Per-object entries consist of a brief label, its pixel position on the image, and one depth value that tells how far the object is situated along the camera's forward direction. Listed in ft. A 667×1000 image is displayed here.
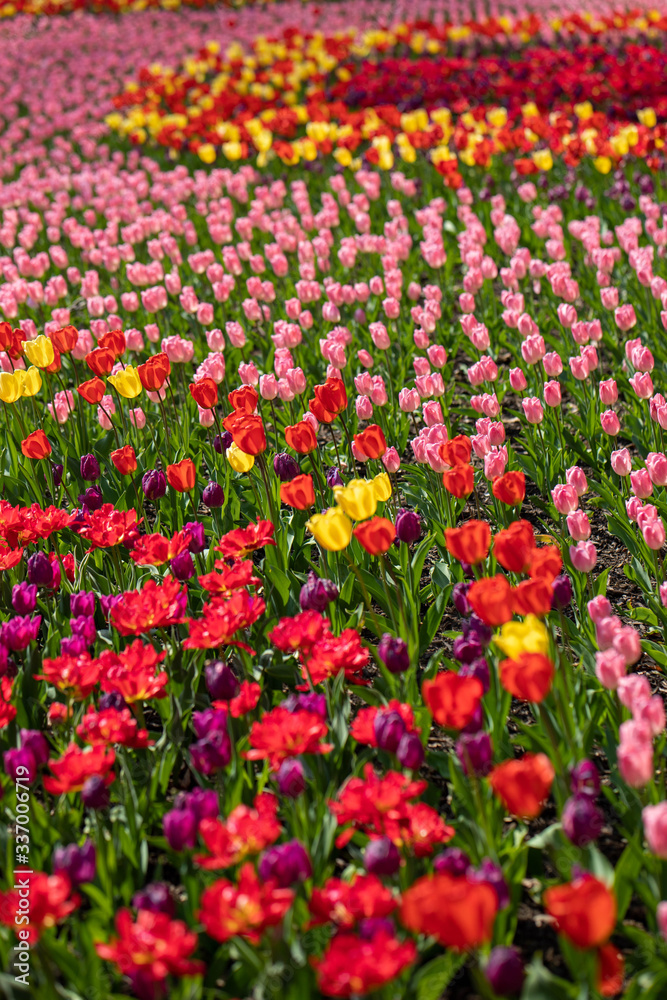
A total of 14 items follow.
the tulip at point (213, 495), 10.79
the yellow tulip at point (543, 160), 23.71
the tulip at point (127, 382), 12.36
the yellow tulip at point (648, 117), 25.08
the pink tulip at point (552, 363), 12.58
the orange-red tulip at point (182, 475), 10.37
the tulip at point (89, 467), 11.84
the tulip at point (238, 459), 10.68
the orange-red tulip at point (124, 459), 11.21
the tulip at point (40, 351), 13.00
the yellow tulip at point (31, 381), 12.39
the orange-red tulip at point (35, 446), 11.42
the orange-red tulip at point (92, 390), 12.16
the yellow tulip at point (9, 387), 12.11
